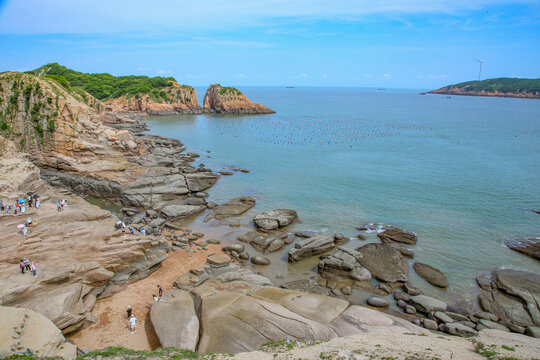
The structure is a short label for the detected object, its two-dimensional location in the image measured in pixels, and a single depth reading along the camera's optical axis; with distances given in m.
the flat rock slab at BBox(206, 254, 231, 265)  25.77
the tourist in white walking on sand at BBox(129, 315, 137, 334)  18.78
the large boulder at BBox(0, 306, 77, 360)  13.91
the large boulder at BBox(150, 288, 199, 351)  16.89
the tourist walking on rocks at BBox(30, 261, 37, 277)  19.89
